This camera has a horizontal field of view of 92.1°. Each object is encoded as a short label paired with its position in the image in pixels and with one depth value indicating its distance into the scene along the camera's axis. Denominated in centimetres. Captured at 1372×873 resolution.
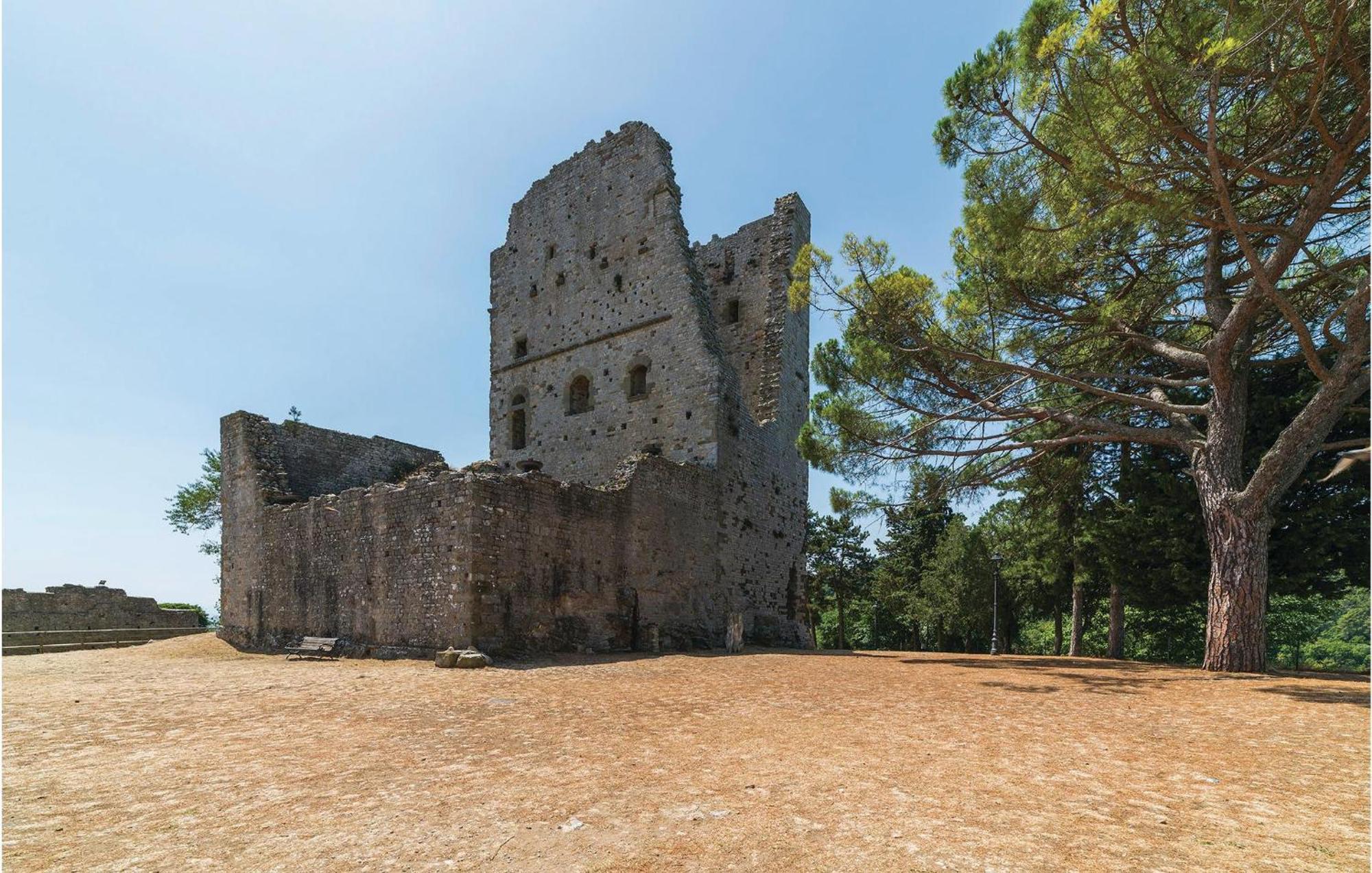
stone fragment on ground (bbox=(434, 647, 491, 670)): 1041
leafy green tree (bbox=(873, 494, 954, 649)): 3131
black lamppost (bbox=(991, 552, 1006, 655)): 2117
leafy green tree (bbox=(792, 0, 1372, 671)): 884
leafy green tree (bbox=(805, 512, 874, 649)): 3522
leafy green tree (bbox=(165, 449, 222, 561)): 2812
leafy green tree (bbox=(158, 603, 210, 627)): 2358
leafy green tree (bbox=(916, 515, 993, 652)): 2805
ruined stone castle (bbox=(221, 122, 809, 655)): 1234
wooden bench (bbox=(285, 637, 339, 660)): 1277
